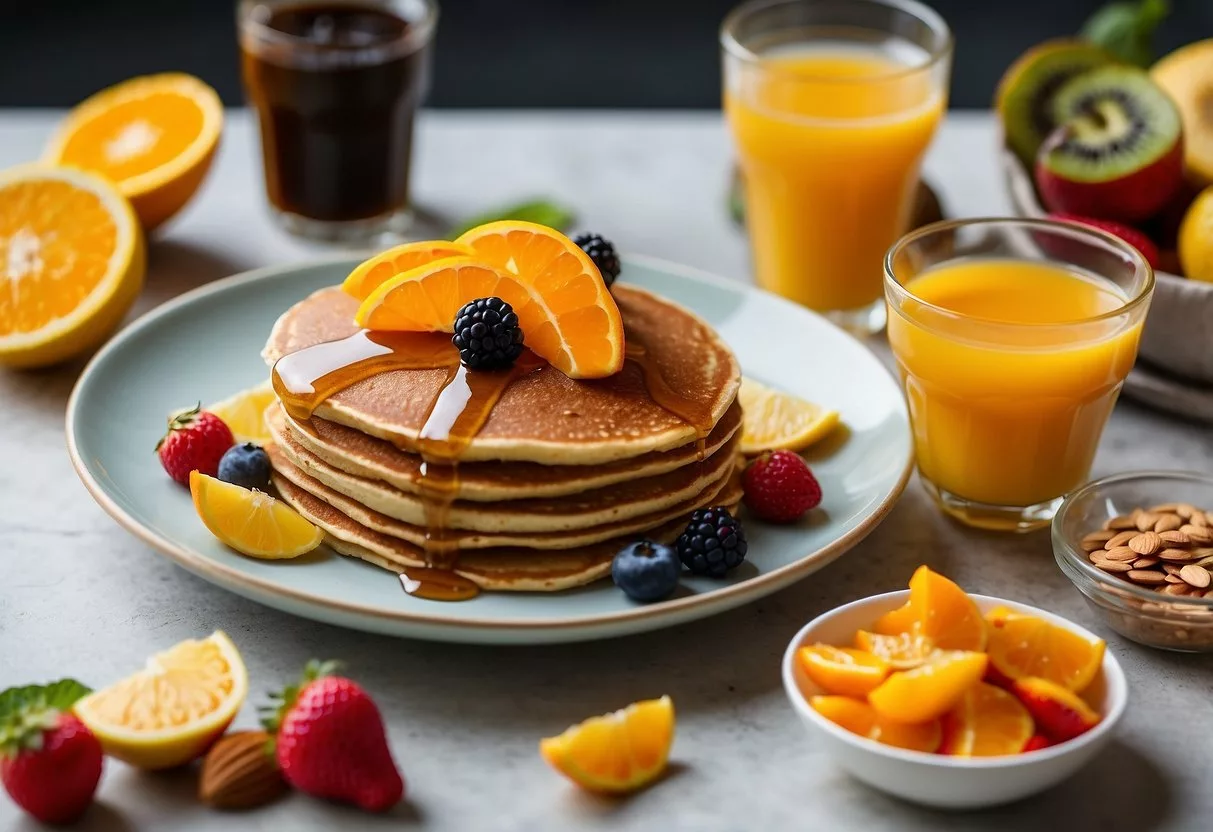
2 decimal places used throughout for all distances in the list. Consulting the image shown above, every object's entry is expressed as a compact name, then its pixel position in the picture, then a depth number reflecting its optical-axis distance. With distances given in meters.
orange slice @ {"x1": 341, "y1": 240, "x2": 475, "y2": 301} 0.96
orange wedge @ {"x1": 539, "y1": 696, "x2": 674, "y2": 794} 0.86
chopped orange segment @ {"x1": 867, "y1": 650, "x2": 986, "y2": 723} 0.86
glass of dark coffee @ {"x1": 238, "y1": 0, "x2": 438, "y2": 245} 1.12
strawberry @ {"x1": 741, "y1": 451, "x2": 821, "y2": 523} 0.96
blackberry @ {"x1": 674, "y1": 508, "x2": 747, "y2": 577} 0.92
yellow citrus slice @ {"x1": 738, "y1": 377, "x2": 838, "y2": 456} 0.99
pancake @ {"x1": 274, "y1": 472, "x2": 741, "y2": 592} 0.92
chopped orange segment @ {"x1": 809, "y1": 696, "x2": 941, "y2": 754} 0.87
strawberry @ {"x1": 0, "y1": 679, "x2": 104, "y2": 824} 0.85
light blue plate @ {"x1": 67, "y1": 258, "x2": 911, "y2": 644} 0.90
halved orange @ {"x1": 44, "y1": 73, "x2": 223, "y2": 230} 1.13
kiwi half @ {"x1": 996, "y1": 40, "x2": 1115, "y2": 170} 1.11
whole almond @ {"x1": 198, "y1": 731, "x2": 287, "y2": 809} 0.86
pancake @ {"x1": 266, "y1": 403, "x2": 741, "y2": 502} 0.92
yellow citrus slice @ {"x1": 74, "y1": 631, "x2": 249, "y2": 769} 0.86
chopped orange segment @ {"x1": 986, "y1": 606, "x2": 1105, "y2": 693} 0.88
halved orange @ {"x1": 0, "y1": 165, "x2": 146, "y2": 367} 1.04
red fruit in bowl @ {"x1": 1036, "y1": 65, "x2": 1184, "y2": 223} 1.06
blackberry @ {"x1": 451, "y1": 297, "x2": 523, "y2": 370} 0.94
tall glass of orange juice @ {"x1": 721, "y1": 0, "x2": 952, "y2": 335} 1.08
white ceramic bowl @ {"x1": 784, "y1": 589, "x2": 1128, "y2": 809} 0.85
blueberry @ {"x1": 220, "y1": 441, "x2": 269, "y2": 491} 0.96
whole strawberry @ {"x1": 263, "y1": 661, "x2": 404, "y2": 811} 0.85
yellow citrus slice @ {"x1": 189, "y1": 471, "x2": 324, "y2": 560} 0.93
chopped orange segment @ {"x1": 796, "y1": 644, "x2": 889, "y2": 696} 0.87
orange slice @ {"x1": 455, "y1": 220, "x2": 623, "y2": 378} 0.95
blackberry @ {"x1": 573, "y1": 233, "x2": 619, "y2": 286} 0.99
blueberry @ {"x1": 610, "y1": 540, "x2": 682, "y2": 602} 0.91
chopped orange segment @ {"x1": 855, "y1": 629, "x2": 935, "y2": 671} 0.88
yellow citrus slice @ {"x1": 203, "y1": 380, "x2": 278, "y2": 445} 0.98
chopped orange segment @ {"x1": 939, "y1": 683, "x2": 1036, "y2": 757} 0.86
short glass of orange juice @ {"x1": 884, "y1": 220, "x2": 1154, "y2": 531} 0.95
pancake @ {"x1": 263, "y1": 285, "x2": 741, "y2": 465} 0.92
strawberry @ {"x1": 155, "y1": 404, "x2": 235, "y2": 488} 0.96
